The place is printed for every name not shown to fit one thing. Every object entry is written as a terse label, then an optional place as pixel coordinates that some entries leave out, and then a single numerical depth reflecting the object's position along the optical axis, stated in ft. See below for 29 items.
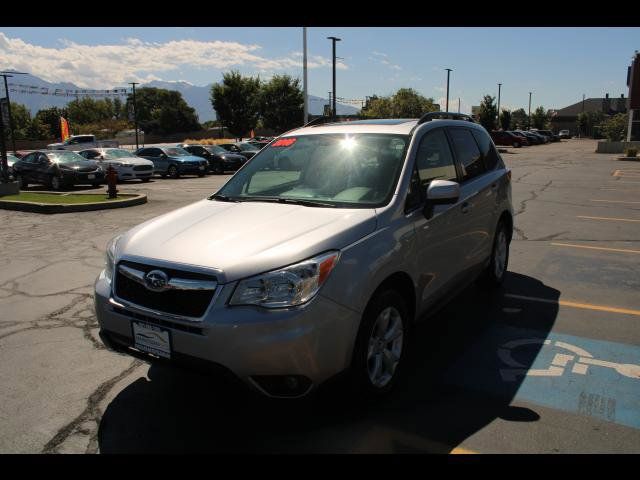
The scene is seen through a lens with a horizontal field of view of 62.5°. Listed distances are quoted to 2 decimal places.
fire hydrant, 44.88
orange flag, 145.41
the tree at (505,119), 253.44
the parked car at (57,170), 61.36
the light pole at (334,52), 121.70
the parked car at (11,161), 68.44
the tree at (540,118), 315.37
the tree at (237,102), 185.68
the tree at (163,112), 345.10
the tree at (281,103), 198.80
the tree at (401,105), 195.72
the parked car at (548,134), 219.61
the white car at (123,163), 71.61
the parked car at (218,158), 87.35
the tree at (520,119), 338.81
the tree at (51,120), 257.75
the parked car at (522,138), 171.55
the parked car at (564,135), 272.58
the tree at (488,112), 212.45
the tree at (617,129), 146.92
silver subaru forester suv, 9.16
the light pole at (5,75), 110.06
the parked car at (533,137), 184.56
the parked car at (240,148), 101.04
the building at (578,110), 371.56
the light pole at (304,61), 115.30
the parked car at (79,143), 132.78
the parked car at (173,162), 79.92
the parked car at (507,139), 168.96
